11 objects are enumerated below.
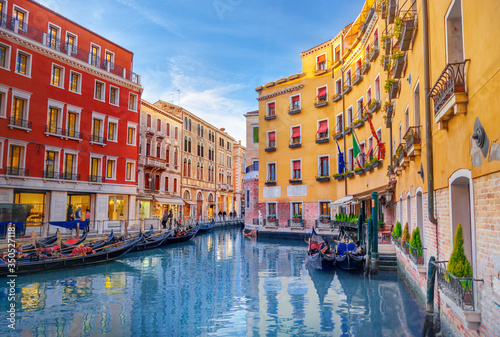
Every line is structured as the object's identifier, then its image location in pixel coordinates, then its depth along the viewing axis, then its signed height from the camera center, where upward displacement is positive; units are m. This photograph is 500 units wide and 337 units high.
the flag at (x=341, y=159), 20.58 +2.94
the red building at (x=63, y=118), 18.17 +5.19
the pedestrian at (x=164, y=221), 26.64 -0.91
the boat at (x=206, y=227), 32.17 -1.60
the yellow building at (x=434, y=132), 3.87 +1.45
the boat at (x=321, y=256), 13.08 -1.68
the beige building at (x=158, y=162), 28.75 +3.90
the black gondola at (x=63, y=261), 12.09 -1.95
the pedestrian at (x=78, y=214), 19.84 -0.34
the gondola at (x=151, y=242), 19.59 -1.86
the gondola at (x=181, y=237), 22.68 -1.84
